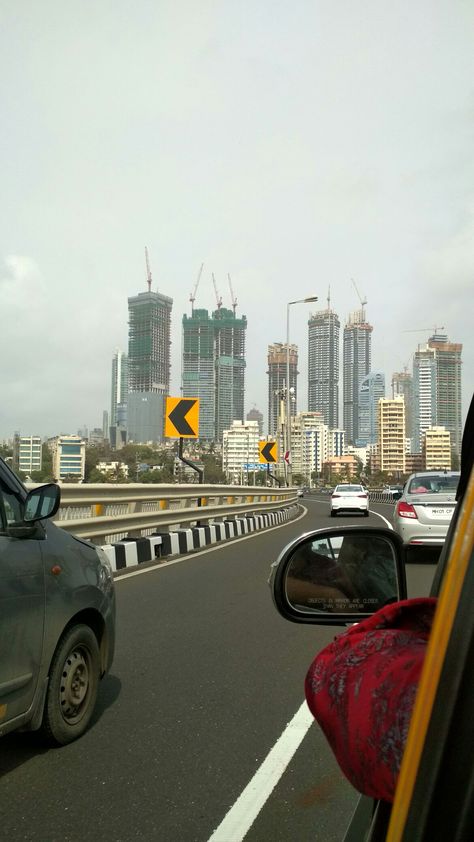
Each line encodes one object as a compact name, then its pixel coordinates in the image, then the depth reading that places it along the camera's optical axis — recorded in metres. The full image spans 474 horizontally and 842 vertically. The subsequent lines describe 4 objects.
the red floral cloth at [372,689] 0.98
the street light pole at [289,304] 51.66
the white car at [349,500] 30.91
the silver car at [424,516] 11.73
